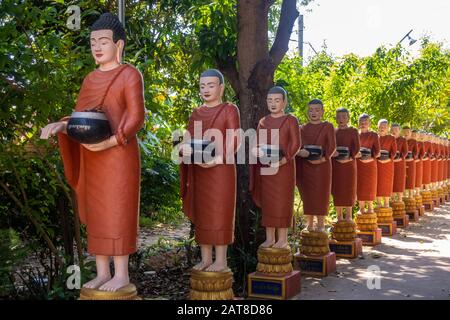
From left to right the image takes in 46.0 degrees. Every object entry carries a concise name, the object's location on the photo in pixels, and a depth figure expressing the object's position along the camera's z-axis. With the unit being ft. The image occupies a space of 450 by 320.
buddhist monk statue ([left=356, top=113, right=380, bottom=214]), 25.93
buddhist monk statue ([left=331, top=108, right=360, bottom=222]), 22.76
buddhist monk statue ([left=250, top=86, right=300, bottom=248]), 16.14
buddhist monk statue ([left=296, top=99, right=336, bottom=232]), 19.44
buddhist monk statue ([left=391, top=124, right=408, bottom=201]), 31.73
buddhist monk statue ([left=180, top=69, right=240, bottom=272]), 13.55
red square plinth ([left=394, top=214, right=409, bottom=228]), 32.99
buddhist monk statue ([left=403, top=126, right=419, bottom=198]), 34.14
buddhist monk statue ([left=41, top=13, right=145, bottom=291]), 10.78
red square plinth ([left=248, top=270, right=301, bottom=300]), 16.15
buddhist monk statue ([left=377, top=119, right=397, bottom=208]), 28.94
